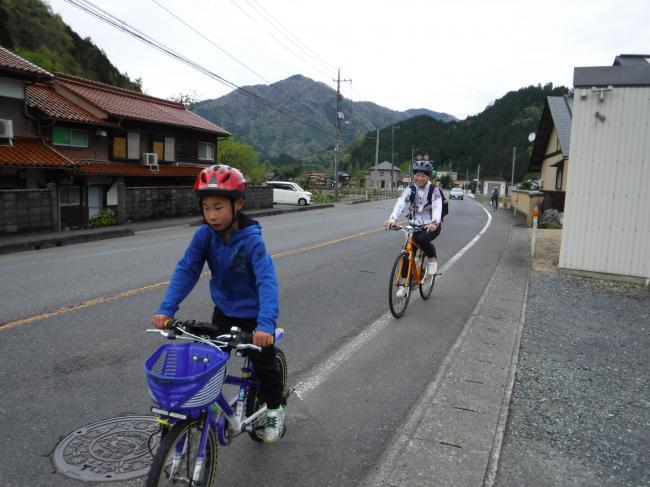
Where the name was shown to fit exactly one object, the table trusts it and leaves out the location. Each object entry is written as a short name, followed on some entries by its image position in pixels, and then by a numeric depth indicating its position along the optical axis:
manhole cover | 2.87
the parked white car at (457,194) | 59.66
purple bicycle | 2.08
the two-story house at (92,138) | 19.23
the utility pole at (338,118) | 44.28
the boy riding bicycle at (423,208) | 6.44
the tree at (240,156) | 55.75
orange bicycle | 6.15
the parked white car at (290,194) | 35.78
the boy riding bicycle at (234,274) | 2.60
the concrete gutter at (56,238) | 13.43
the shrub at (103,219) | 19.11
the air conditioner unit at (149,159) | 26.00
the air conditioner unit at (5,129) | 18.14
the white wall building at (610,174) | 8.70
